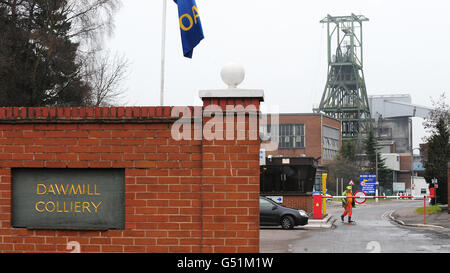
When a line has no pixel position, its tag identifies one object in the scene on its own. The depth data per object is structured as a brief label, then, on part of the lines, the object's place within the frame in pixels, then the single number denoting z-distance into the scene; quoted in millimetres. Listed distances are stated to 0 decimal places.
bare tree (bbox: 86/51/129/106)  30188
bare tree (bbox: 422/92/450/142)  49500
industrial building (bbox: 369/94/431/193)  125438
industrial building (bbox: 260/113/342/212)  101688
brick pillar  7359
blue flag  8992
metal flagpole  9402
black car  24047
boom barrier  27078
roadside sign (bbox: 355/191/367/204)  25569
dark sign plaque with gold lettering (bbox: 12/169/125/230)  7656
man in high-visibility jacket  26656
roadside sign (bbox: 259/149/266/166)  26277
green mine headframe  114062
